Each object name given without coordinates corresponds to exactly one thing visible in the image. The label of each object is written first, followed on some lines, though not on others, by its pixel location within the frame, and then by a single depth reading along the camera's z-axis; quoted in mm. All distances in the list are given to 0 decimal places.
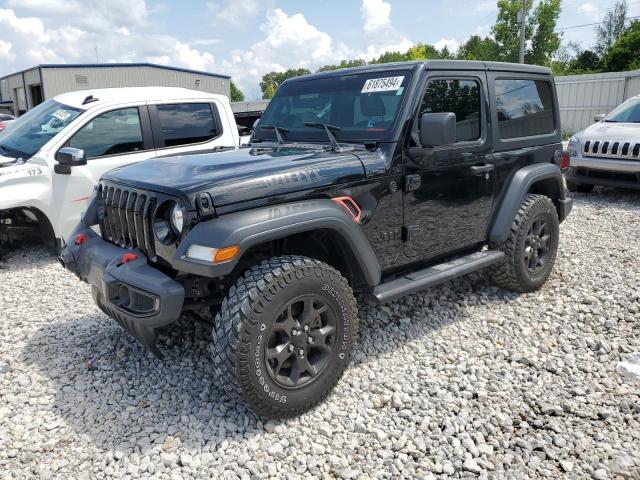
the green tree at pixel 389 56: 76444
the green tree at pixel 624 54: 39906
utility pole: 28953
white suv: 8014
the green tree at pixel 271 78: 89375
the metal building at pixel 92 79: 30844
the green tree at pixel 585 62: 49131
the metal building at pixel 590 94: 17719
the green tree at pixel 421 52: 59188
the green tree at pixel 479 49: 47188
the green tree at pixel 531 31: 44031
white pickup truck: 5398
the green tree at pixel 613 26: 66750
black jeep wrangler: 2701
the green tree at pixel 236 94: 79775
